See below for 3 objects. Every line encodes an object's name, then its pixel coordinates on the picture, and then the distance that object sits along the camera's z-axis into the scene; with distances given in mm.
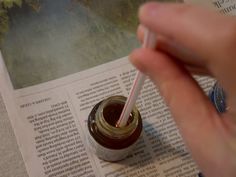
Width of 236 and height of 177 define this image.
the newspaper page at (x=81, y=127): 429
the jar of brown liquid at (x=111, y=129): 399
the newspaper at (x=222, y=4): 501
